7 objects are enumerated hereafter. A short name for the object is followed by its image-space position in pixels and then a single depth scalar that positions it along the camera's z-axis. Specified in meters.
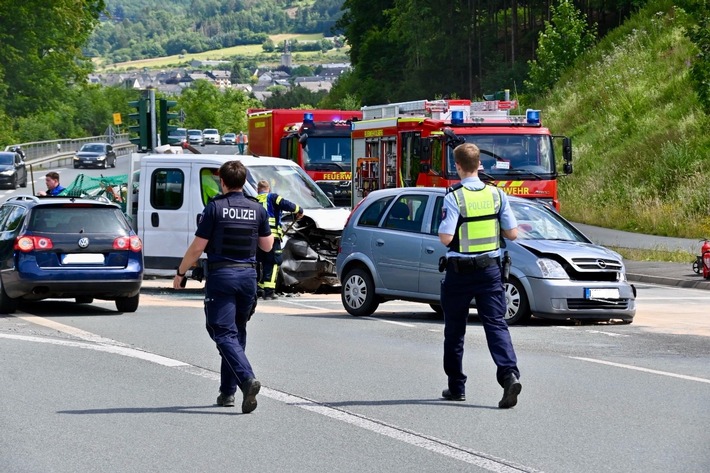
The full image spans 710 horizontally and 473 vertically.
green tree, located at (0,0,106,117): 86.88
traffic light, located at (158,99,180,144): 30.00
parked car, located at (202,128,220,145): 125.06
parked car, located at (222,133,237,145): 118.72
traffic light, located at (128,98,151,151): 29.69
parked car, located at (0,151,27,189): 60.06
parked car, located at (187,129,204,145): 115.63
